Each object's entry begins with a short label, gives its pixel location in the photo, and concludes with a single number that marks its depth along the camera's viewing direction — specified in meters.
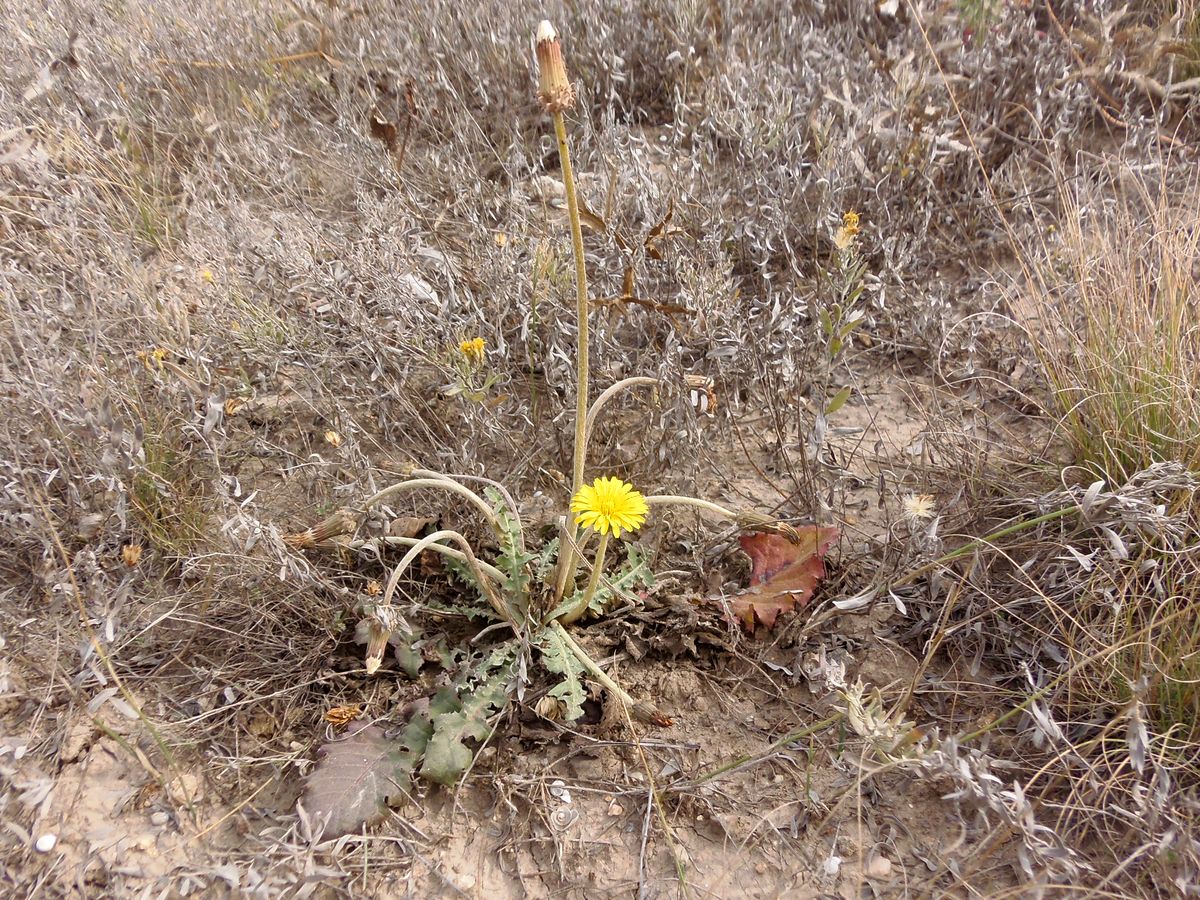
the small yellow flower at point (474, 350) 0.44
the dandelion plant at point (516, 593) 0.36
